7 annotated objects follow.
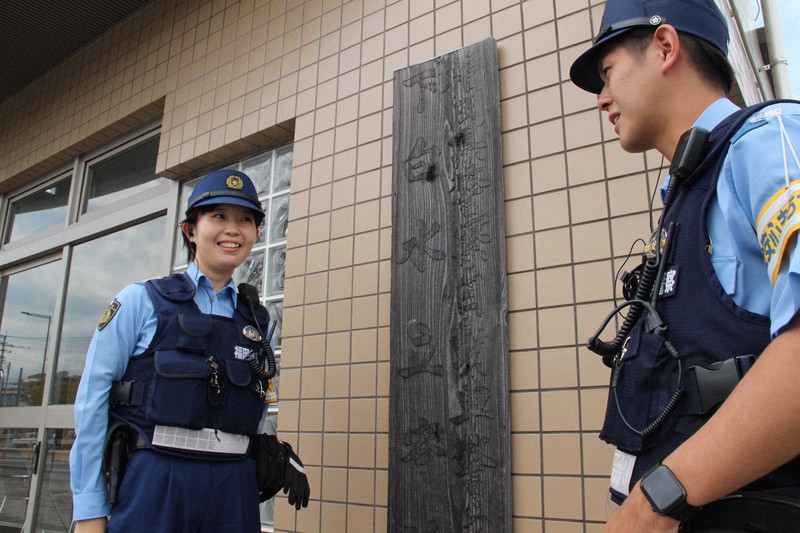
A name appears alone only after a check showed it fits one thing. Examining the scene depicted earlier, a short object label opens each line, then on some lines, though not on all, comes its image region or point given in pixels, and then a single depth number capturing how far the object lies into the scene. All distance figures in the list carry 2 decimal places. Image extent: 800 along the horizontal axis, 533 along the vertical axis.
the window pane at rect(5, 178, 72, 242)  5.41
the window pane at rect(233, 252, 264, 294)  3.56
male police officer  0.76
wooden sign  2.29
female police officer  1.77
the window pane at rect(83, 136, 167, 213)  4.72
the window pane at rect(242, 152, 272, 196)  3.73
